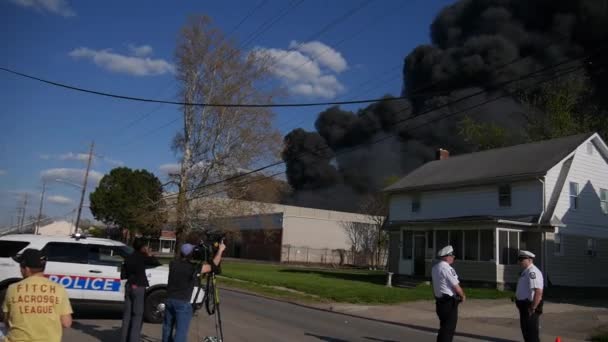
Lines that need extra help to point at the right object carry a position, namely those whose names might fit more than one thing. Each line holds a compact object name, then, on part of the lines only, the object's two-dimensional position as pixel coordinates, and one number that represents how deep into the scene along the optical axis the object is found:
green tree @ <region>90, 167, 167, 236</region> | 55.53
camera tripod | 7.72
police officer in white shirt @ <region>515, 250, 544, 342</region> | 8.19
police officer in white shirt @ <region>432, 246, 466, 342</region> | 7.89
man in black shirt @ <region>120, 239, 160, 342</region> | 7.80
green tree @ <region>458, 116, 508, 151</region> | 46.75
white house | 23.92
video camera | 7.49
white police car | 10.52
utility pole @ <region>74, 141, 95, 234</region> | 47.16
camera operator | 6.84
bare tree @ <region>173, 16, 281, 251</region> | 33.00
